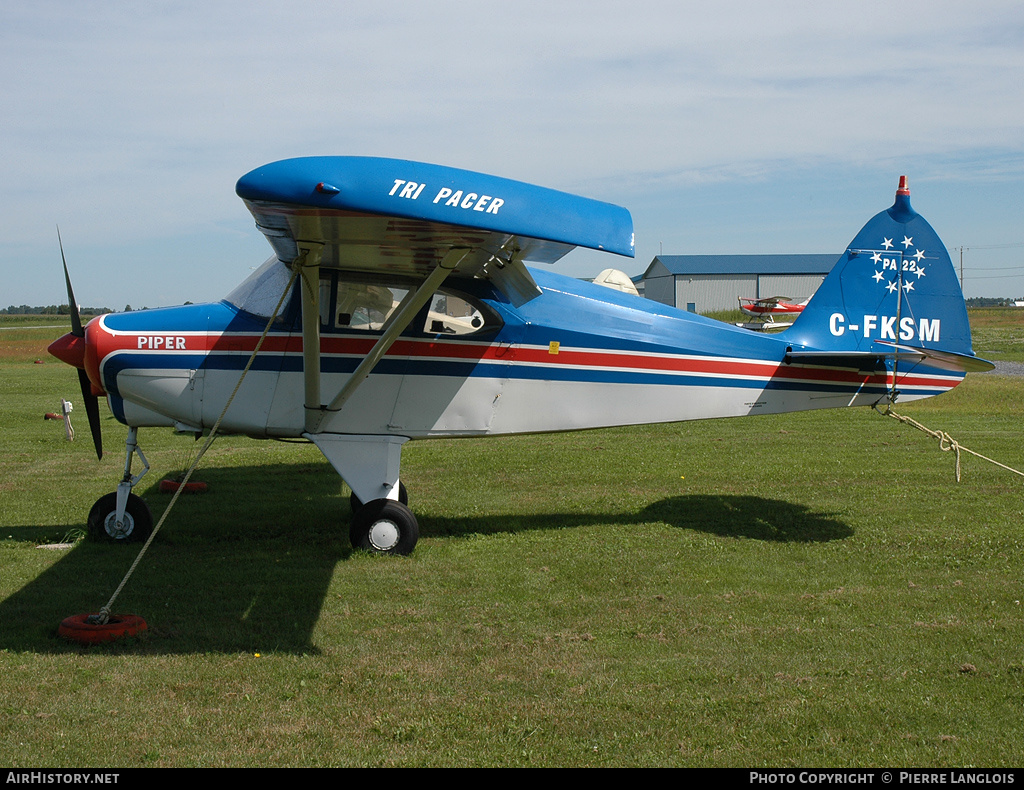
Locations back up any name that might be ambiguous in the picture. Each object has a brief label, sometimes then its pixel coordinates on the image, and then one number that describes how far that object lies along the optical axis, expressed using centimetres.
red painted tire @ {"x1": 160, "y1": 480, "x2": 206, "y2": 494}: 955
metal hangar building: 7638
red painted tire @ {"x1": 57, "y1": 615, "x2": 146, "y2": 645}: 490
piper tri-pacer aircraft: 684
